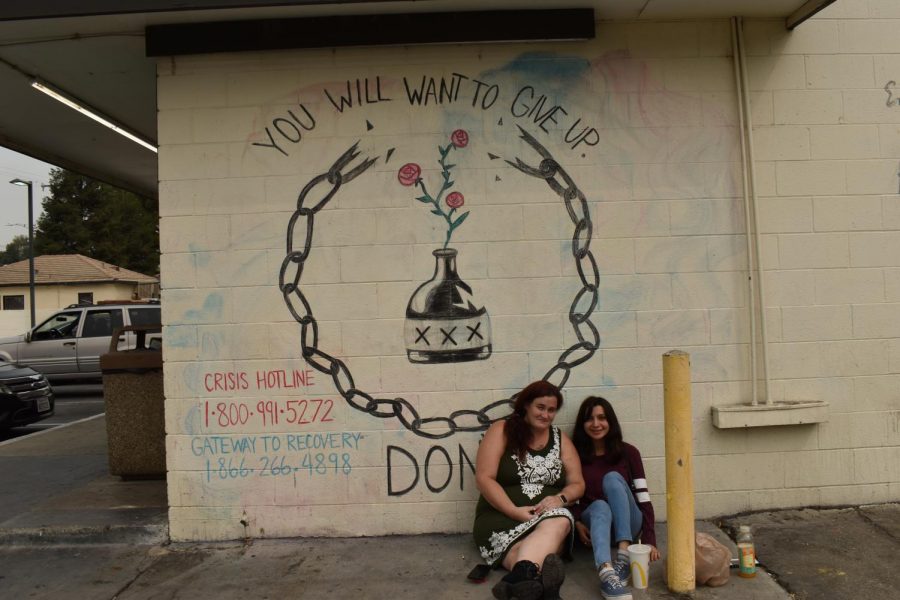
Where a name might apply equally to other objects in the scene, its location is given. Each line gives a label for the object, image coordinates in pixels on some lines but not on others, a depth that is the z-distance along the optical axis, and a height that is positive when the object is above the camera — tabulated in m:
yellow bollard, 3.63 -0.81
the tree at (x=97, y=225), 51.09 +8.30
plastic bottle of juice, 3.89 -1.36
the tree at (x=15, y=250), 87.18 +11.63
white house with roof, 34.19 +2.71
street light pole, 24.94 +4.31
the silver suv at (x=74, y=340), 13.66 -0.02
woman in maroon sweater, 3.84 -1.07
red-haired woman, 3.96 -0.97
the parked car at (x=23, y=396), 8.67 -0.71
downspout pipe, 4.70 +0.71
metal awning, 4.03 +2.00
